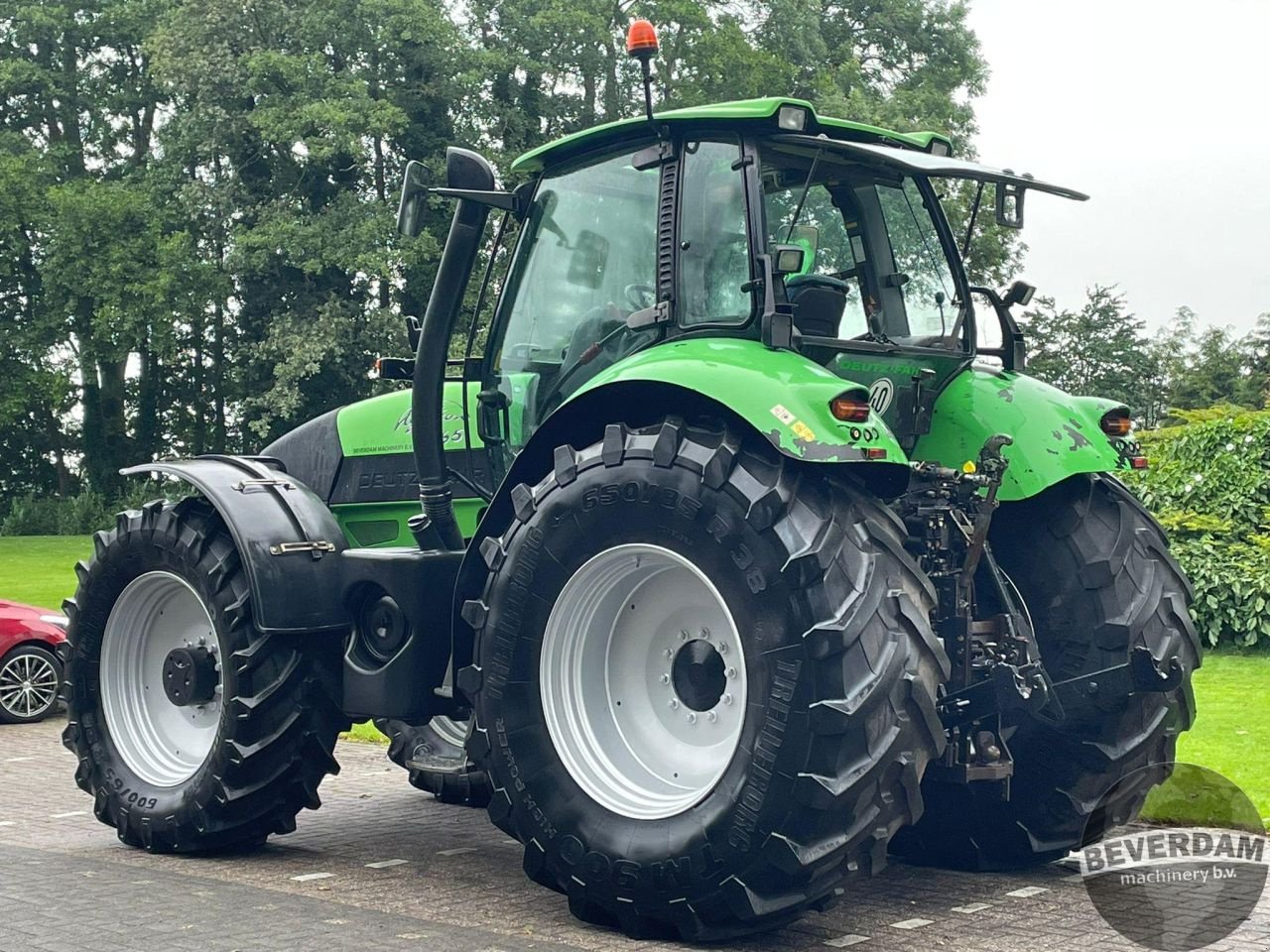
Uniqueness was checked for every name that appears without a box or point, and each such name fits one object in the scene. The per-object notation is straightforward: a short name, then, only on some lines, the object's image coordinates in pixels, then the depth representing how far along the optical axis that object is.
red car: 13.16
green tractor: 5.18
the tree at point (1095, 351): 45.56
